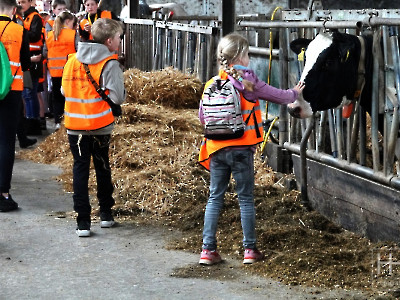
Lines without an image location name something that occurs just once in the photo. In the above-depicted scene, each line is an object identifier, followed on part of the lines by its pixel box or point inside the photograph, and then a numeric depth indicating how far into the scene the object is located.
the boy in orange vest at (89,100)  11.76
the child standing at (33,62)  20.31
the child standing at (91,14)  20.99
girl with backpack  10.13
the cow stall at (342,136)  10.85
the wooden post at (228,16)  17.19
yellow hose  14.61
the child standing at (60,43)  20.38
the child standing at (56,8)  22.28
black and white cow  10.85
